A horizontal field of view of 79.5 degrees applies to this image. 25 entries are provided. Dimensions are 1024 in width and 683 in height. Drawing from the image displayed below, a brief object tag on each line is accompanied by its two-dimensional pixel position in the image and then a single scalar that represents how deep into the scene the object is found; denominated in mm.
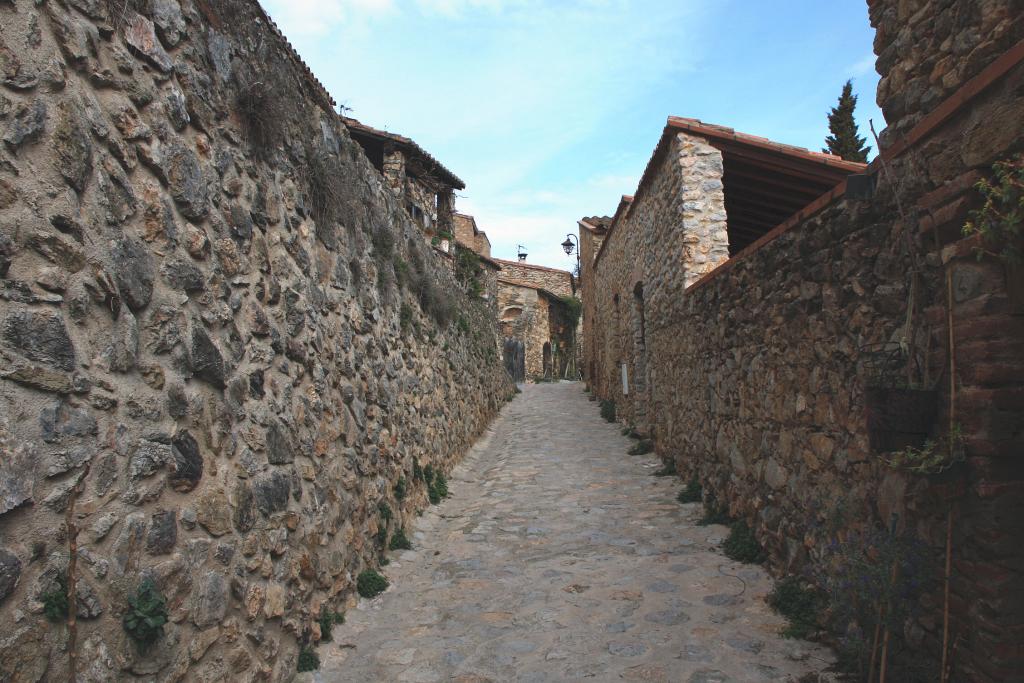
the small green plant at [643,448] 9227
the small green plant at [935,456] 2438
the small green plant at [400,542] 5305
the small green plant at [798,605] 3516
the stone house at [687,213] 7117
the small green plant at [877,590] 2590
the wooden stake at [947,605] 2439
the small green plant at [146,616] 2217
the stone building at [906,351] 2312
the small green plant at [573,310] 30062
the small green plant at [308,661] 3338
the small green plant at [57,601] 1888
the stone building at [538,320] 26641
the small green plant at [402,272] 6748
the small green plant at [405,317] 6703
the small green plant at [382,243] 6043
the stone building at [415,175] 12977
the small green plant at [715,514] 5500
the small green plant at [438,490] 6906
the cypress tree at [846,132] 22000
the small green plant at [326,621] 3697
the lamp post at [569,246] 31559
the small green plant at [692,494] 6383
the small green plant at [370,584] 4410
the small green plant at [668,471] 7660
